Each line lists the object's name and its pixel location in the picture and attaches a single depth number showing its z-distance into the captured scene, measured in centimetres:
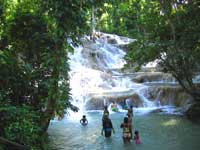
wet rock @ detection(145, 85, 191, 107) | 1951
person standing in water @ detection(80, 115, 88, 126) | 1447
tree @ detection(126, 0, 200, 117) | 1304
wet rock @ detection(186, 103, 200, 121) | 1641
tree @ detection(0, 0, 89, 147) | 720
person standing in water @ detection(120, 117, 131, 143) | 1075
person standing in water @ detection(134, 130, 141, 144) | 1062
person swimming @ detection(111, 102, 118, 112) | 1893
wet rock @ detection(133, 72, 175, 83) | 2381
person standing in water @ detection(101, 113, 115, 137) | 1120
